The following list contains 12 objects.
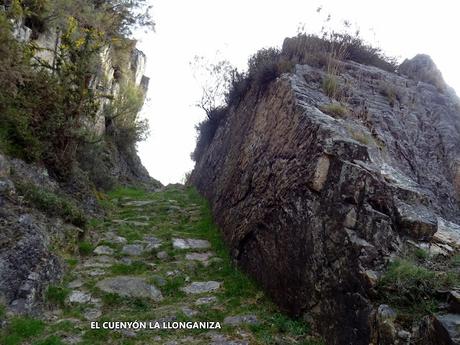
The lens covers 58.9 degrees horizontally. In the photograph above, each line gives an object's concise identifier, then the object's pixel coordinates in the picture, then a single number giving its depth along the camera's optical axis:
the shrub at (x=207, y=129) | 15.77
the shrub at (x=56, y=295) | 5.18
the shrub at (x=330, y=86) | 8.26
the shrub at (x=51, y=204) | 6.20
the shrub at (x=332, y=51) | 9.73
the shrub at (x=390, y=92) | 9.25
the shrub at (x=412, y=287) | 3.80
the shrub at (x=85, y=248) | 6.93
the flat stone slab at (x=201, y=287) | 6.16
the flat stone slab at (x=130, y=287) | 5.77
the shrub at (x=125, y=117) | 16.03
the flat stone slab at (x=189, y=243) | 7.86
